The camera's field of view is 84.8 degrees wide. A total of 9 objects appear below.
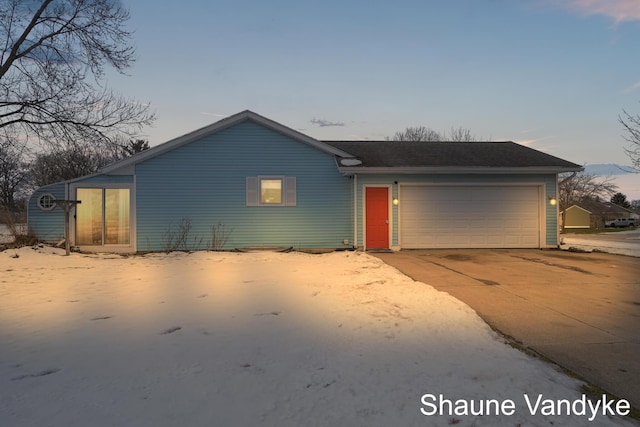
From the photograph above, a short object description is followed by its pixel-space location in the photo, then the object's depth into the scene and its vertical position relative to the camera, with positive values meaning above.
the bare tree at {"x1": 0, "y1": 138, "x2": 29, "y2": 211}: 38.19 +3.44
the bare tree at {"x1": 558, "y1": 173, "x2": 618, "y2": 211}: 50.31 +3.35
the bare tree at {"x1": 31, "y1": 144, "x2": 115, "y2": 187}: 33.19 +4.65
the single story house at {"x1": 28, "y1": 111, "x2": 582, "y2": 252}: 11.94 +0.56
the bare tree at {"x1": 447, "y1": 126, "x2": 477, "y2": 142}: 38.66 +8.68
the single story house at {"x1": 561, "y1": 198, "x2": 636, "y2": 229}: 51.55 -0.37
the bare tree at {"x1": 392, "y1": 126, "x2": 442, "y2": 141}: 39.78 +9.00
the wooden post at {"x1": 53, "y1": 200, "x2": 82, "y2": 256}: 10.77 +0.06
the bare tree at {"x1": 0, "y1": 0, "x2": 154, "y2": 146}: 11.95 +5.01
